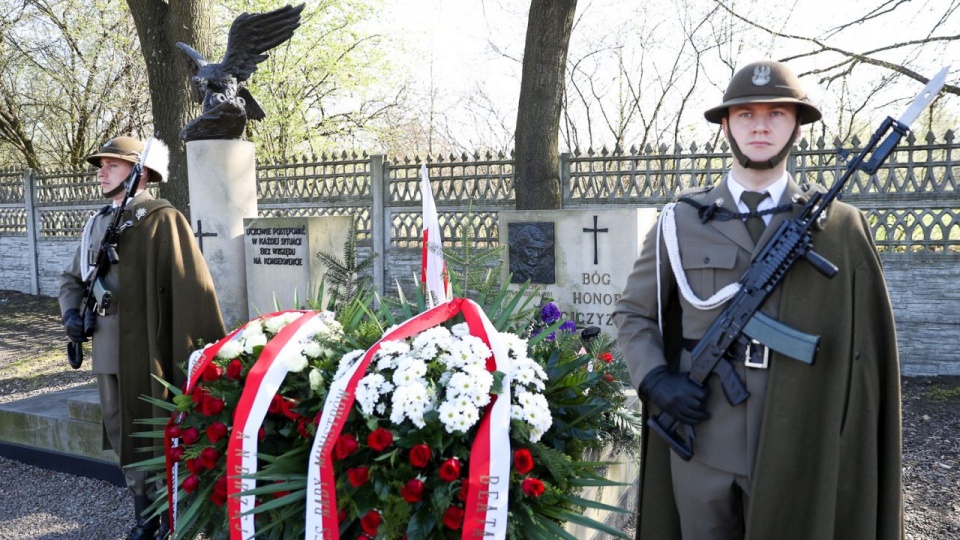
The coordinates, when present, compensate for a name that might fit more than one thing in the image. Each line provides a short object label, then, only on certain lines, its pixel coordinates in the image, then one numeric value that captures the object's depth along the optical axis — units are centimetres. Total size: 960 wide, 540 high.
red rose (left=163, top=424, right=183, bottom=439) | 321
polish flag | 373
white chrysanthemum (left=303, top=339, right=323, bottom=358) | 308
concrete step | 523
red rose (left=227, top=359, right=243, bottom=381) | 314
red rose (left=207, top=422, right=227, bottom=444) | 296
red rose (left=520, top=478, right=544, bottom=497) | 247
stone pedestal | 636
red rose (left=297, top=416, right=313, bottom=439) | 287
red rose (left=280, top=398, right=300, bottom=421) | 289
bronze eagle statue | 631
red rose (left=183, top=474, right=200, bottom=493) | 303
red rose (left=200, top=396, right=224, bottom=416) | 303
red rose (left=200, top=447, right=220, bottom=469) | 294
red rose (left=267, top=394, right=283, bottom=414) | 293
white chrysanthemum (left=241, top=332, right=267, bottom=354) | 330
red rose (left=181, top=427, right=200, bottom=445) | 306
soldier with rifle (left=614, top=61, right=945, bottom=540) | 221
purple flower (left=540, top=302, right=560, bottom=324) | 386
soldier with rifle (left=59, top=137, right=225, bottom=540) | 398
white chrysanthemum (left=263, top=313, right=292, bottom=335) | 347
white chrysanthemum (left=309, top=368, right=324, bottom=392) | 292
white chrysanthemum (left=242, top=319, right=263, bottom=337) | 339
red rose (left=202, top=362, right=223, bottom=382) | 320
